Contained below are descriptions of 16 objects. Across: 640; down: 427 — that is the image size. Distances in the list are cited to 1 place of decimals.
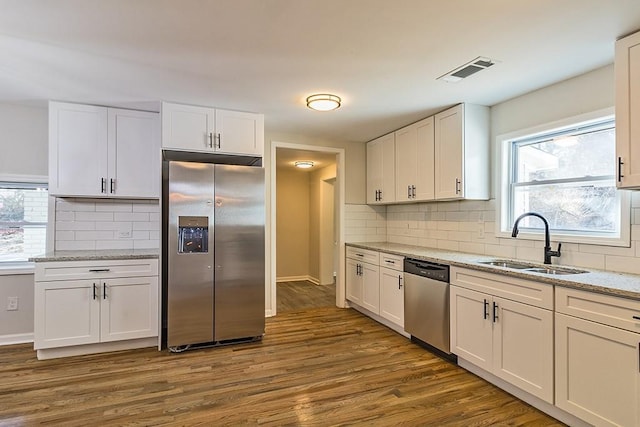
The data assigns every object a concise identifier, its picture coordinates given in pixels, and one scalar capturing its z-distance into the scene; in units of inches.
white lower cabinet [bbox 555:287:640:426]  68.6
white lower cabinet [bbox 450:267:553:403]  84.6
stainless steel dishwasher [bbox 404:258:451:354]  117.6
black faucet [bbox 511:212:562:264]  103.7
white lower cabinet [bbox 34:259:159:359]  119.0
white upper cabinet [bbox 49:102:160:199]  130.0
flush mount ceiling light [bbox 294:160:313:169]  227.1
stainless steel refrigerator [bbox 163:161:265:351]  126.0
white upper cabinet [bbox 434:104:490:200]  127.8
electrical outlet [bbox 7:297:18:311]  133.2
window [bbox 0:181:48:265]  137.7
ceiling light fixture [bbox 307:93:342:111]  121.2
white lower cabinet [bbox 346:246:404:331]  142.4
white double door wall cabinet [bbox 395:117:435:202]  144.9
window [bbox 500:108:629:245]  97.5
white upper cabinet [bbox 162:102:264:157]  130.1
